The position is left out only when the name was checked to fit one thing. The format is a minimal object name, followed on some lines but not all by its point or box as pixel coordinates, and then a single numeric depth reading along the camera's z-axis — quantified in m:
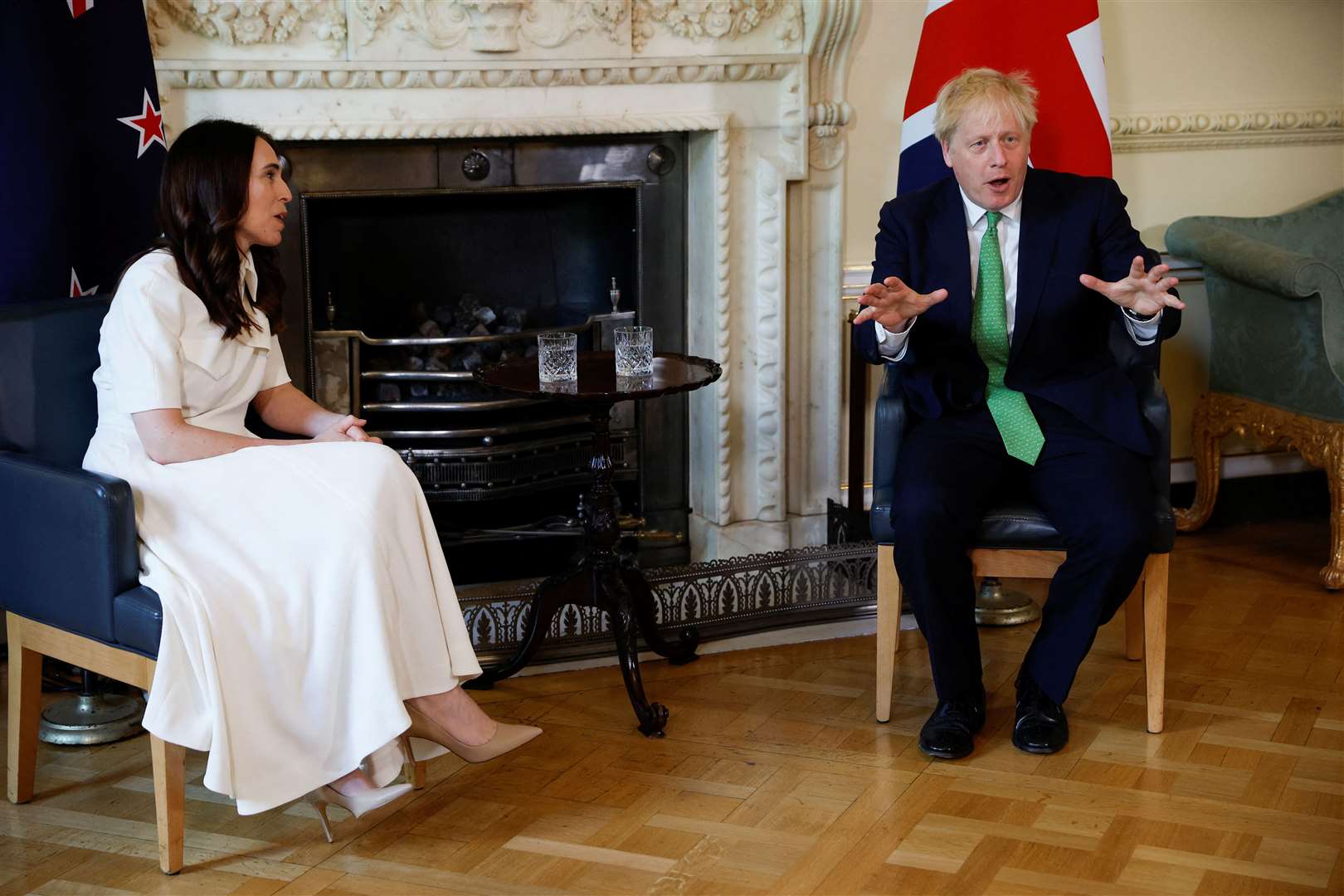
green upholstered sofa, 3.67
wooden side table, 2.81
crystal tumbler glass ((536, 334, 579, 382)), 2.79
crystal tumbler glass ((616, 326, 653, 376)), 2.86
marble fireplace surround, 3.26
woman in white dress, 2.21
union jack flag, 3.36
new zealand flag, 2.77
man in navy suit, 2.67
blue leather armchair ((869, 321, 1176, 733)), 2.71
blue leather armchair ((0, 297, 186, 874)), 2.23
